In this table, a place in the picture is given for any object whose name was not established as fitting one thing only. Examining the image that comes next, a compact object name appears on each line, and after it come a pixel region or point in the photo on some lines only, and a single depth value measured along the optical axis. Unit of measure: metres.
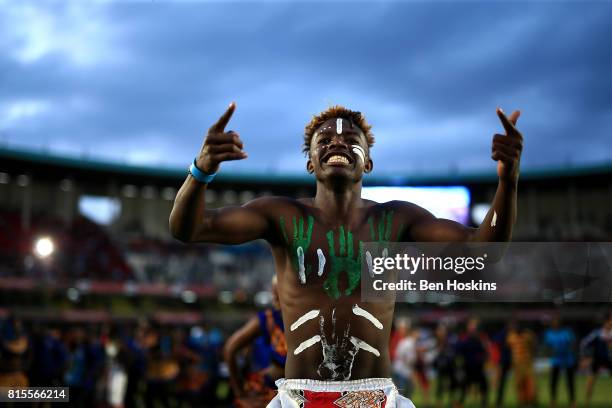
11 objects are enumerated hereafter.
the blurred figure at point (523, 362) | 13.31
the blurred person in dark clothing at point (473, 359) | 12.93
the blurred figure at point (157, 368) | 12.16
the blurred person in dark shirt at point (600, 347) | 11.95
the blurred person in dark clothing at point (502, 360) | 13.07
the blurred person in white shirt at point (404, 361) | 14.16
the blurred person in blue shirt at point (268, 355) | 6.02
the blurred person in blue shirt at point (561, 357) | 12.58
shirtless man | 2.94
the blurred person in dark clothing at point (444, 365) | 14.31
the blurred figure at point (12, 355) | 10.78
